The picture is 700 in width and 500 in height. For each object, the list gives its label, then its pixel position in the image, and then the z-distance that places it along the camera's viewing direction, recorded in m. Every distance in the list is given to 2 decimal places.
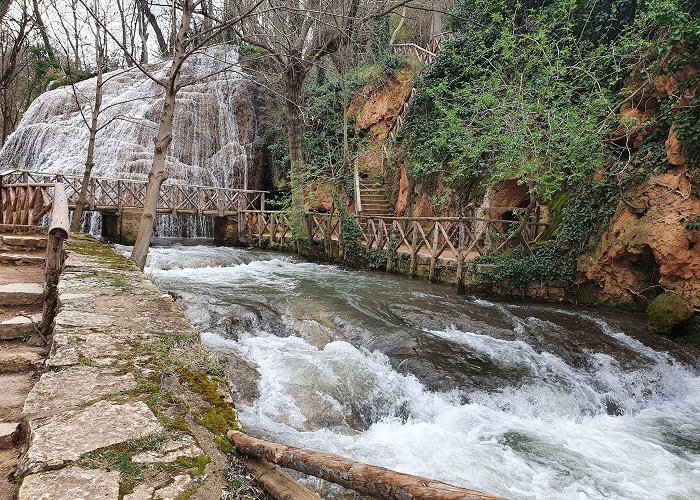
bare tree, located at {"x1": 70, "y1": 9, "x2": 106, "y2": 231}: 8.04
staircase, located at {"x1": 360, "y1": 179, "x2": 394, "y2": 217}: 15.97
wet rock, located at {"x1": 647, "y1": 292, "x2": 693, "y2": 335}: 7.09
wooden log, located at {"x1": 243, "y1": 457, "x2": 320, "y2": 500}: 1.53
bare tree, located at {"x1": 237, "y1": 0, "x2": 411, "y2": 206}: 9.79
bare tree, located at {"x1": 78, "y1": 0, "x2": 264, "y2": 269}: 6.00
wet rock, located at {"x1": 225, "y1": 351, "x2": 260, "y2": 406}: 4.49
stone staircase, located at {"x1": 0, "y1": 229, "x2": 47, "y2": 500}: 1.92
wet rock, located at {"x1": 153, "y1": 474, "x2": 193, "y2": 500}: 1.41
